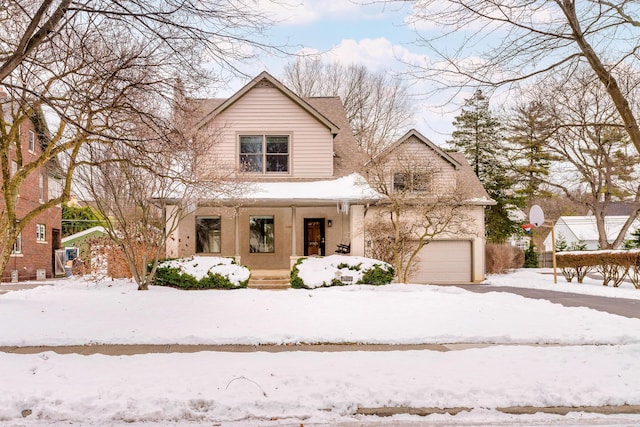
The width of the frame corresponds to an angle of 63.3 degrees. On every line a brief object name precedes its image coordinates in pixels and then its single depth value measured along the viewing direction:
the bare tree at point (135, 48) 6.38
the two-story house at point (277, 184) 19.83
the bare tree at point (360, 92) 34.62
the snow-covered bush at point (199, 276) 15.57
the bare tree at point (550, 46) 6.97
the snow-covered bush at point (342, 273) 16.16
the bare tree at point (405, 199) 16.48
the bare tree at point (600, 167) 24.66
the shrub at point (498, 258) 26.09
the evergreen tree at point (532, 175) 33.91
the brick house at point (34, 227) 25.09
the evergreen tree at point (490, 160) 34.19
